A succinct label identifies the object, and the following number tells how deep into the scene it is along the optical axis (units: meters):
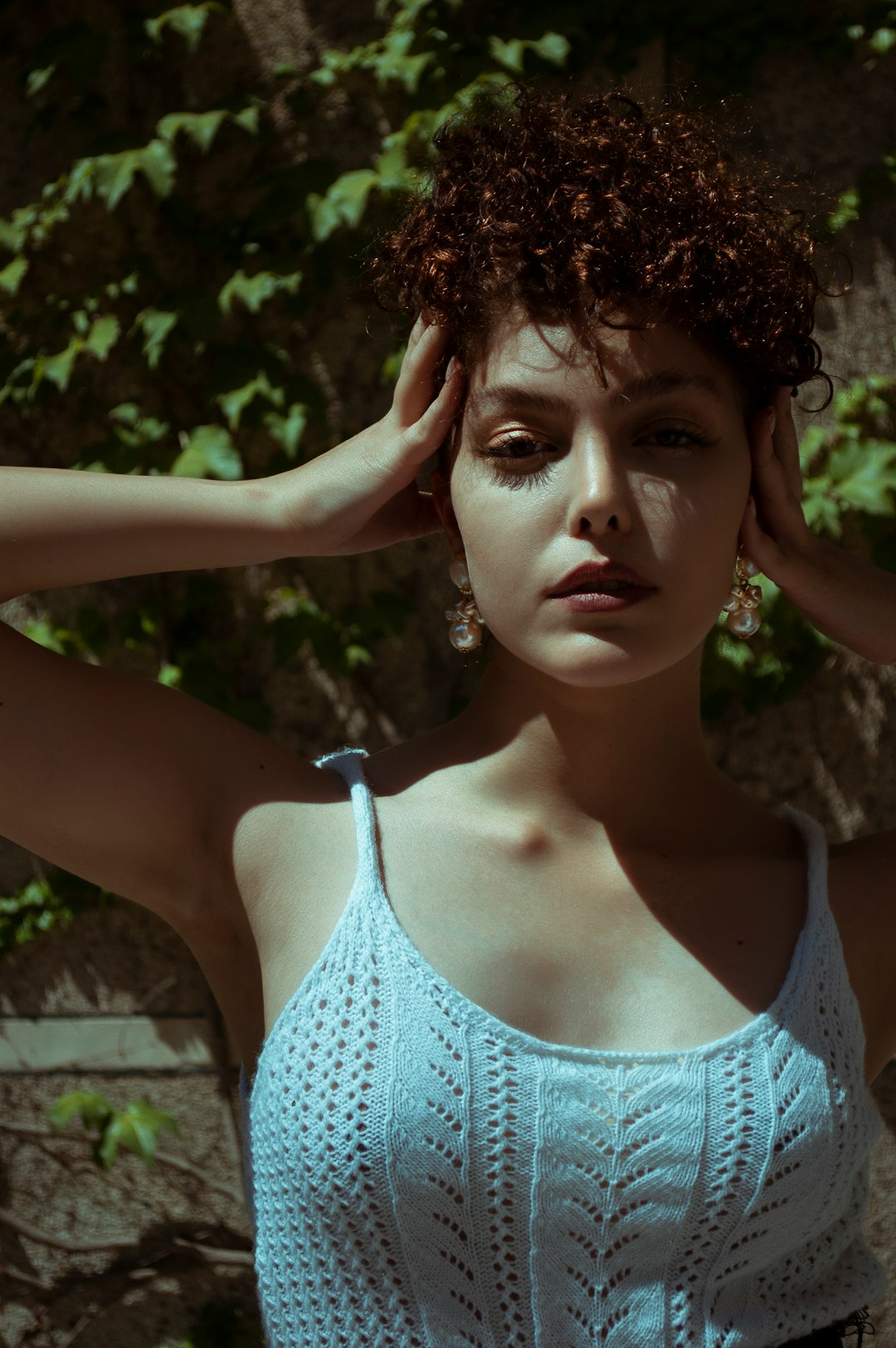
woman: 1.15
